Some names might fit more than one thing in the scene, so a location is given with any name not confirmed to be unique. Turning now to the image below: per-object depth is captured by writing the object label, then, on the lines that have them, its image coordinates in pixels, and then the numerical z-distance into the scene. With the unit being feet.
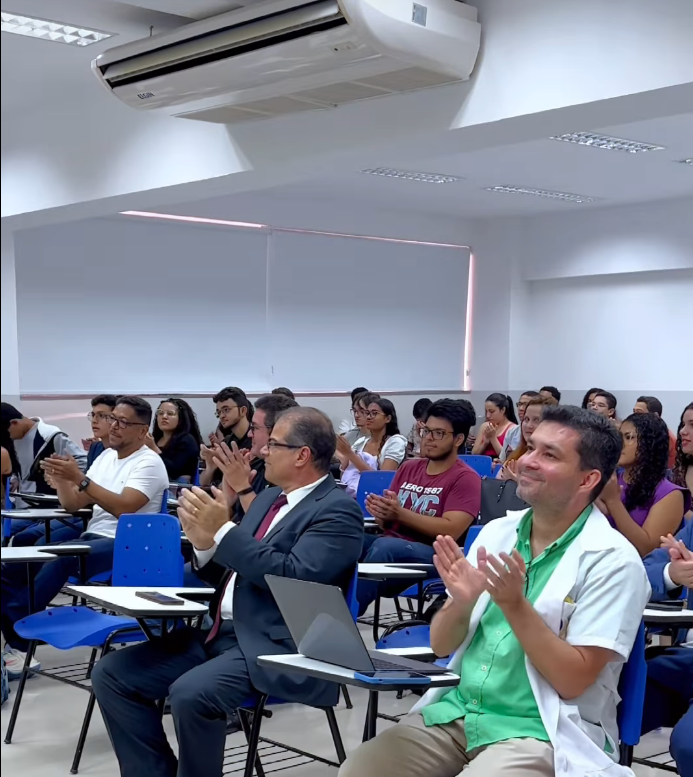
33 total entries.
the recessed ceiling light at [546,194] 31.81
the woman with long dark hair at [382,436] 21.66
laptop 7.14
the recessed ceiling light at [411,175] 28.84
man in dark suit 9.08
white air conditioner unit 12.12
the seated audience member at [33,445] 20.38
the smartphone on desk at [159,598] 9.59
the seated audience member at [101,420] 16.79
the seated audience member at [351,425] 26.55
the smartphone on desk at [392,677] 6.69
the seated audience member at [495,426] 27.63
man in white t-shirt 14.94
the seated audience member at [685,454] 12.02
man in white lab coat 6.77
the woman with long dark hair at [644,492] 12.33
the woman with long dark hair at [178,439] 22.62
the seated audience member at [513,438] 25.24
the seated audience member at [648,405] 26.35
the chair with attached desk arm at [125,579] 11.62
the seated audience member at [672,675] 9.01
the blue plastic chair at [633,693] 7.34
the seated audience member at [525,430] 16.23
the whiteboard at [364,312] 34.14
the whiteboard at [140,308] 29.04
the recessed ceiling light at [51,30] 15.25
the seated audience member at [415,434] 29.61
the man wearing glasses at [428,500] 14.01
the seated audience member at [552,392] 29.21
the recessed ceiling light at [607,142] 24.39
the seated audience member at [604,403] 26.32
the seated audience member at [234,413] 22.11
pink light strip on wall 31.07
